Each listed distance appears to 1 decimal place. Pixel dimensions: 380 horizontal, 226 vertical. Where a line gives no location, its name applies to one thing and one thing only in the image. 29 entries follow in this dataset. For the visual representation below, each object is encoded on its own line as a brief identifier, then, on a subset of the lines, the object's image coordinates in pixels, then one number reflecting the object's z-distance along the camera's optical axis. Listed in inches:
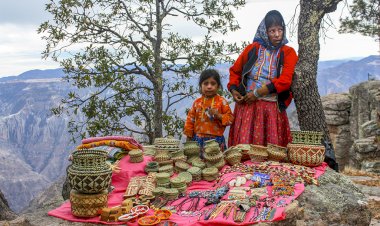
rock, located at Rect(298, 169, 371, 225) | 154.2
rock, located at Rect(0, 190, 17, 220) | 277.0
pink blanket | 136.9
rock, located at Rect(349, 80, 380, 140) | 610.9
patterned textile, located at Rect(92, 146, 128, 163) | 202.2
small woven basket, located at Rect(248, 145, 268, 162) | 191.9
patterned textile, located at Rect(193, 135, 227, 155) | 218.4
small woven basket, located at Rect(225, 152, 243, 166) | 191.9
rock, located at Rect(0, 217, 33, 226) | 150.9
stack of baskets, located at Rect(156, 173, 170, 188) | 173.1
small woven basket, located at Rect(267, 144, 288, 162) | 192.9
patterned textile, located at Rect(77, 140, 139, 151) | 205.9
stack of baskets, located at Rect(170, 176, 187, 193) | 169.9
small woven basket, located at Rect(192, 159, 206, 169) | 190.2
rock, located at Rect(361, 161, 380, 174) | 468.8
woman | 205.6
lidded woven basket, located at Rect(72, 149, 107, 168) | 150.9
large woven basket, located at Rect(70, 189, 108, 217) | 148.5
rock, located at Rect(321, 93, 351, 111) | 674.0
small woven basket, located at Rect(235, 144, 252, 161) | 197.5
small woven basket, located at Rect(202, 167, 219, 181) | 181.8
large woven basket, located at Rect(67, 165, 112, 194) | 147.5
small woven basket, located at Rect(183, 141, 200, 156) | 199.9
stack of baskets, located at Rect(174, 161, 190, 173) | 188.7
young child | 212.1
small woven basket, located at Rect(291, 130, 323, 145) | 189.9
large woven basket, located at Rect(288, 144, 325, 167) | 185.9
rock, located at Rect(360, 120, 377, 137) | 557.9
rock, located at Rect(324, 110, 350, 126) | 669.9
